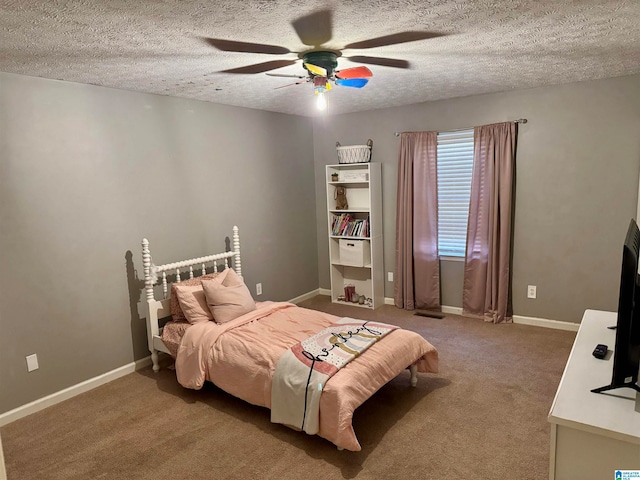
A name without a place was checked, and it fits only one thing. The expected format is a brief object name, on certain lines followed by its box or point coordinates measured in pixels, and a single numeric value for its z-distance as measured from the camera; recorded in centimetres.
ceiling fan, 232
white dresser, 159
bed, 256
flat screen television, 173
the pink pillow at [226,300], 355
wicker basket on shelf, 509
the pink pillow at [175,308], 367
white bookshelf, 516
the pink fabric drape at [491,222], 437
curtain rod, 427
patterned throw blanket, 260
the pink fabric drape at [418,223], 485
